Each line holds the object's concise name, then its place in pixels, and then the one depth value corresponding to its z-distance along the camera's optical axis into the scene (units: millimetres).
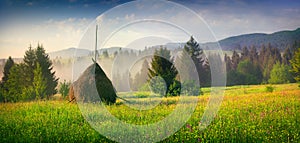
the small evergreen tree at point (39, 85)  24981
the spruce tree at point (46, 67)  29809
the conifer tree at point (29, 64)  29906
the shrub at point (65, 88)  22109
